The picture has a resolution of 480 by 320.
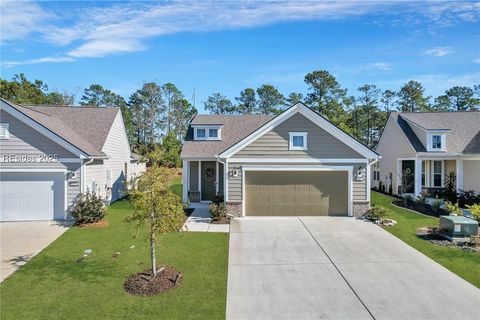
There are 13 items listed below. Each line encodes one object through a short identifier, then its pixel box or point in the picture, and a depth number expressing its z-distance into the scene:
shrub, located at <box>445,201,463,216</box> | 12.89
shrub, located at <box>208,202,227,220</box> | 13.80
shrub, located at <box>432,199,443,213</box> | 15.37
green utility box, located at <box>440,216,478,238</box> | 10.77
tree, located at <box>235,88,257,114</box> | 61.34
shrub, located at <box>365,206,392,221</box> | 13.55
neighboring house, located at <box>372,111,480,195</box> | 19.34
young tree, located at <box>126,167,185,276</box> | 7.22
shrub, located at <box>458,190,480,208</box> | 16.75
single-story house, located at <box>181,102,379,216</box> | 14.32
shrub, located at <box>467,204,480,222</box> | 11.89
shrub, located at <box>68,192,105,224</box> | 12.98
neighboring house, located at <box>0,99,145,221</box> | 13.31
